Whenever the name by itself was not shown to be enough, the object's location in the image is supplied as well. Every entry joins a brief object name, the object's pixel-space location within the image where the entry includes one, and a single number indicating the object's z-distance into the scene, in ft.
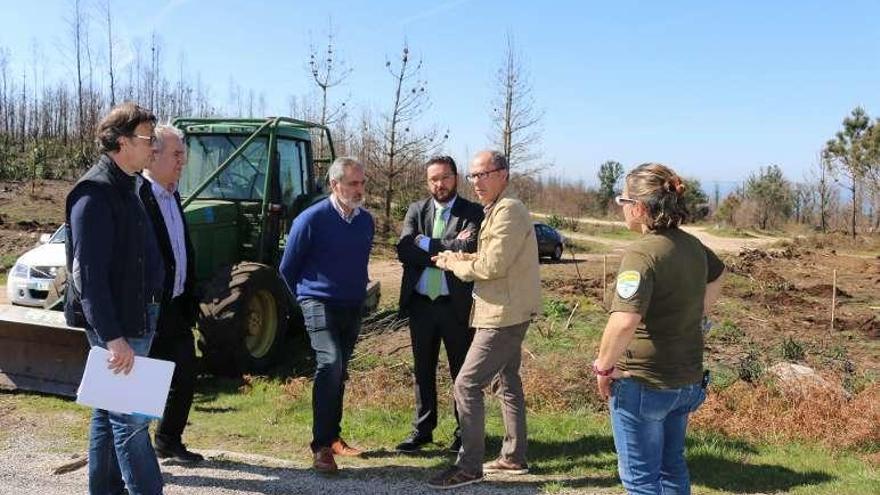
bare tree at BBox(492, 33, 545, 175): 90.58
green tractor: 20.61
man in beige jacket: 14.12
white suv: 26.50
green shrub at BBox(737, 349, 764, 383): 21.91
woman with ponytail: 10.07
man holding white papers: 10.55
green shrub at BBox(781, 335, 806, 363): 25.44
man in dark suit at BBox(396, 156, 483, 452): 15.99
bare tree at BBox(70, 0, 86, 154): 94.99
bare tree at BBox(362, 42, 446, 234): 80.12
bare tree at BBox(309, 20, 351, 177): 80.89
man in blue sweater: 15.61
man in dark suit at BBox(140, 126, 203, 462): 14.23
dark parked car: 73.20
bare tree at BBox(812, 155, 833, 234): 128.57
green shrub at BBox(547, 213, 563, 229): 110.74
